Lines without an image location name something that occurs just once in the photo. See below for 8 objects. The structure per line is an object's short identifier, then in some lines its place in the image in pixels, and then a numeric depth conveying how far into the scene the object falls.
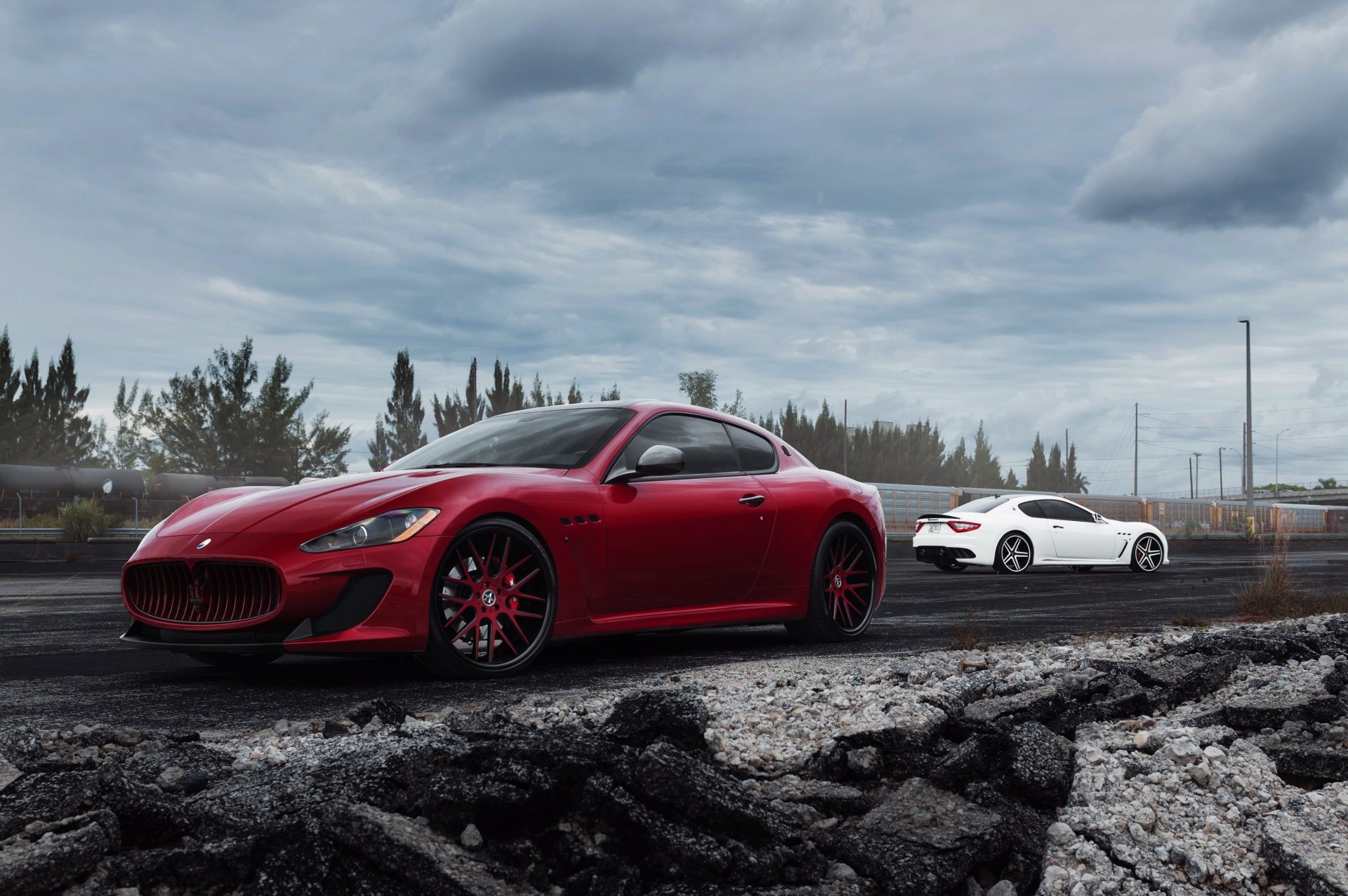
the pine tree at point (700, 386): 72.50
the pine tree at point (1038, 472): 115.94
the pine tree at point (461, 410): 73.75
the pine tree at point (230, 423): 54.62
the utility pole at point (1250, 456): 47.62
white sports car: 17.12
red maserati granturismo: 5.06
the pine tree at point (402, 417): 68.94
